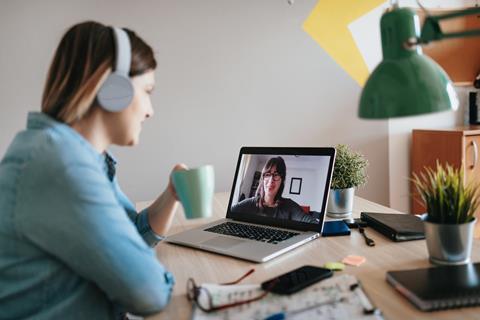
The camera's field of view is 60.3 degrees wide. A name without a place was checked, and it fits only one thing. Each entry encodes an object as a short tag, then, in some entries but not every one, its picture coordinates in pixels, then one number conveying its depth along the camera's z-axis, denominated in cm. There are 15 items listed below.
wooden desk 72
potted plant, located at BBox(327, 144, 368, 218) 135
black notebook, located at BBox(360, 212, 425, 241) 105
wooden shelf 262
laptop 109
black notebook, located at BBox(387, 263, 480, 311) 68
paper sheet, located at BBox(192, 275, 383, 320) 70
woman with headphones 70
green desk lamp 75
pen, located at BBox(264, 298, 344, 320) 69
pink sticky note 92
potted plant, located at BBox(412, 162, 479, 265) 85
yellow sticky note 90
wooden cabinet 231
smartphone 79
